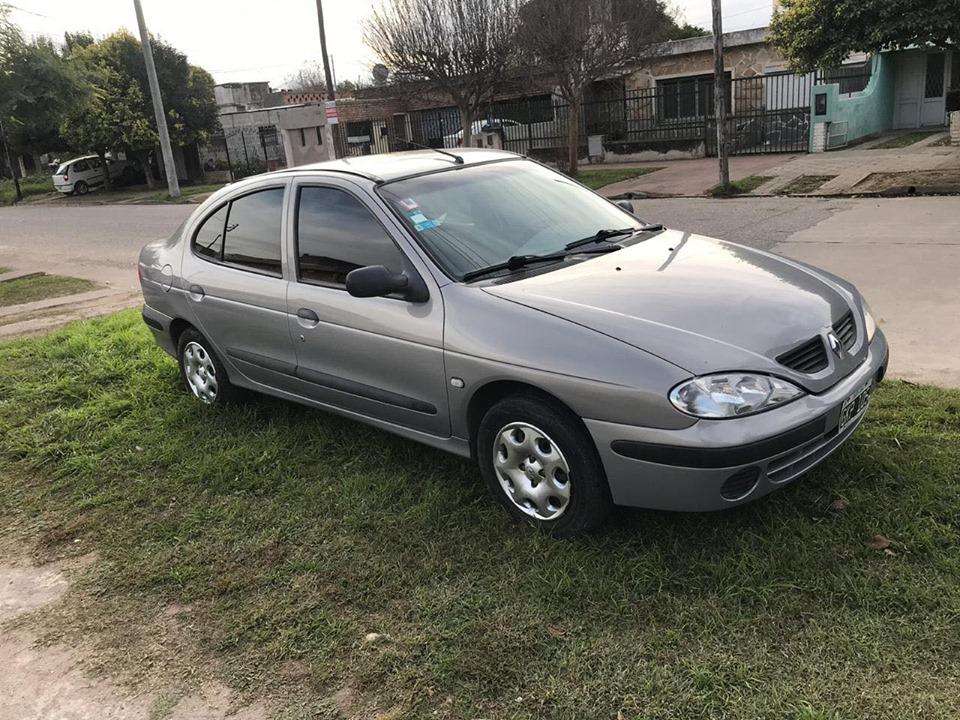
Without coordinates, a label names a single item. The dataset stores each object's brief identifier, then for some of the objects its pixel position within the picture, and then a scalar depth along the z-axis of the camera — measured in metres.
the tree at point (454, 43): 19.42
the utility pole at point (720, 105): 14.44
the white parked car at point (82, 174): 34.53
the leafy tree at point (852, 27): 14.89
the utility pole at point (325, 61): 25.39
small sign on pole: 21.77
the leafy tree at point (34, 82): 18.58
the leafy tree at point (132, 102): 31.12
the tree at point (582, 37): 18.67
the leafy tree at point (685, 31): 32.88
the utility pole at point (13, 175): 34.85
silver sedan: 3.02
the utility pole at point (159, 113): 24.92
